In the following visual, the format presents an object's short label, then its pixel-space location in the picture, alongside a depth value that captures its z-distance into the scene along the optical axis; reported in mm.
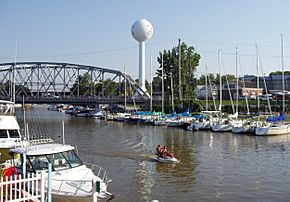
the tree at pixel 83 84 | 190625
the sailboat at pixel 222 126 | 64812
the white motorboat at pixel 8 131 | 27852
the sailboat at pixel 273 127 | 57625
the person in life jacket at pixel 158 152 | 34088
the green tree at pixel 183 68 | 115375
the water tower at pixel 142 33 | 132000
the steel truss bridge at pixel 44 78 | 164625
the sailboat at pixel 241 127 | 61397
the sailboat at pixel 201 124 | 68875
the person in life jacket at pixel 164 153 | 33738
